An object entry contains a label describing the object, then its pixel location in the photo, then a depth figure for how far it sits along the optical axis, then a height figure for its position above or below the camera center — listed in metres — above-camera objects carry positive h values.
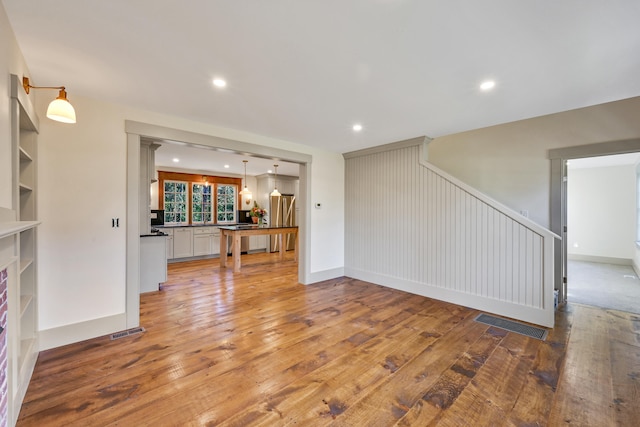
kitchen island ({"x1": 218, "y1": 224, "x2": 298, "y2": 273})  5.68 -0.44
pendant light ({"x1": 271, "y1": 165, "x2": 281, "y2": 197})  7.31 +0.87
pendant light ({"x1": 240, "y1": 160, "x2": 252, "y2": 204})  7.64 +0.60
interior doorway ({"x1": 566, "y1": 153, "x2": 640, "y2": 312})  5.90 -0.09
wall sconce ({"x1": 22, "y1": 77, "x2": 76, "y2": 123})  1.79 +0.69
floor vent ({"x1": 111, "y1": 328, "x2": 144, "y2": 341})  2.77 -1.26
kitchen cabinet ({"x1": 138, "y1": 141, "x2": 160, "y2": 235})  4.37 +0.56
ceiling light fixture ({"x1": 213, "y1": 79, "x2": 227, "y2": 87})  2.38 +1.18
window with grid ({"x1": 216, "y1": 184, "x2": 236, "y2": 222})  8.20 +0.34
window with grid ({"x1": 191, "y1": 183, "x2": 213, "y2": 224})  7.73 +0.29
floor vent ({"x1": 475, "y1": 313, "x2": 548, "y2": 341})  2.88 -1.27
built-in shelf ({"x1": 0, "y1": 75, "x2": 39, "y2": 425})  1.53 -0.31
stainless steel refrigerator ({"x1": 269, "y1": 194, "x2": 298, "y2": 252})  8.36 +0.00
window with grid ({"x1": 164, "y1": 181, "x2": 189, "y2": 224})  7.33 +0.33
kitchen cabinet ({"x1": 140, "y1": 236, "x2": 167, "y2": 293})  4.21 -0.78
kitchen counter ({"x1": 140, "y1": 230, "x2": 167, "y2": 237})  4.26 -0.33
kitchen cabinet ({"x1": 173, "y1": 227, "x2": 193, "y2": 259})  6.63 -0.72
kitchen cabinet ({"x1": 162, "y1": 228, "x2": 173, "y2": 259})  6.50 -0.71
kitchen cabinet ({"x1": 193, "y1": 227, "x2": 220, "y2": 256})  6.97 -0.71
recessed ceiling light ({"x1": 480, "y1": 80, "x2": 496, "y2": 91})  2.38 +1.17
